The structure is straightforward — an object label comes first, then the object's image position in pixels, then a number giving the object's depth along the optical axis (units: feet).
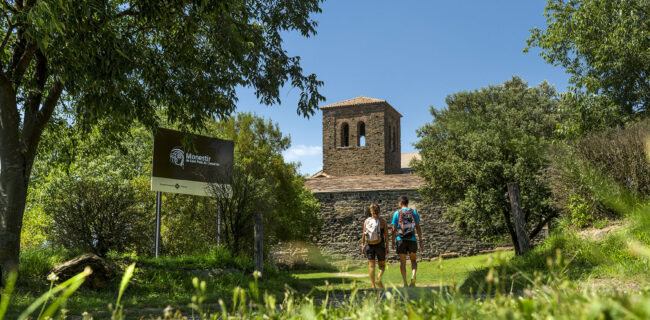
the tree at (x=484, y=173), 48.32
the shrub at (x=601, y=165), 31.50
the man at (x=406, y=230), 29.43
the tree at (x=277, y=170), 68.85
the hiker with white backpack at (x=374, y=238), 28.68
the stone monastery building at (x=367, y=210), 80.84
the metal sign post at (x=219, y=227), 39.52
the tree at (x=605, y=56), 46.16
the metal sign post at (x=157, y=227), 35.86
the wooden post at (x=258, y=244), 33.76
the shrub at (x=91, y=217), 38.83
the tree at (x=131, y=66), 21.18
